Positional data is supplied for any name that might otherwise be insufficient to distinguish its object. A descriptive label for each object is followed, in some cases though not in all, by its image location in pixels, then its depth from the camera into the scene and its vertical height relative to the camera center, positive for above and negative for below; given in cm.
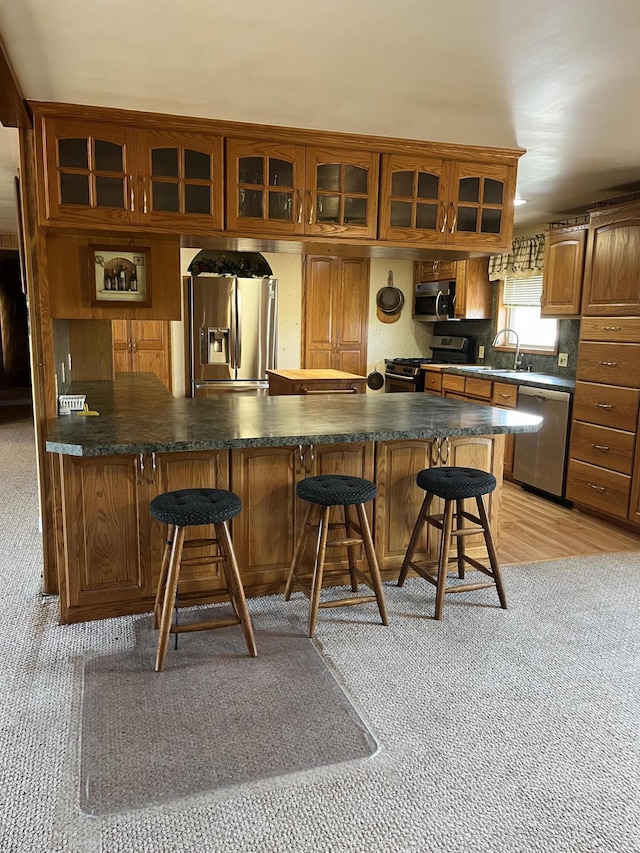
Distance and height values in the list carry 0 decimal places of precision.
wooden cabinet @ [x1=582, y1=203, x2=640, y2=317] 402 +43
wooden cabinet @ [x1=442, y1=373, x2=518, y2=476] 517 -59
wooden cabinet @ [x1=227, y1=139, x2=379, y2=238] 291 +63
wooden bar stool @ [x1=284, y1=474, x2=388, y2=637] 265 -91
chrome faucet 583 -32
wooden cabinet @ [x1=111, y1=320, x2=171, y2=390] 631 -30
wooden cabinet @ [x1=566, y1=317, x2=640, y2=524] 404 -63
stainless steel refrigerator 625 -13
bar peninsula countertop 255 -48
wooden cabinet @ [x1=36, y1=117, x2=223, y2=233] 267 +62
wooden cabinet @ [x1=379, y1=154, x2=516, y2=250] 314 +63
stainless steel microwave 652 +26
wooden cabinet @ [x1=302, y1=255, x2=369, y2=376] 688 +11
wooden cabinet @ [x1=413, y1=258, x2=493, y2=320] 623 +36
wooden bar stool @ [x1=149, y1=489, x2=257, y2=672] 238 -88
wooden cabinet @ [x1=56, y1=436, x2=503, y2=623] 270 -87
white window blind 571 +33
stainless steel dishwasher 464 -90
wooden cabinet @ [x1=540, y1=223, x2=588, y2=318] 456 +42
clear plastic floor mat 182 -133
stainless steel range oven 658 -42
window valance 561 +62
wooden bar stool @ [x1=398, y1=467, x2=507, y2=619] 282 -91
